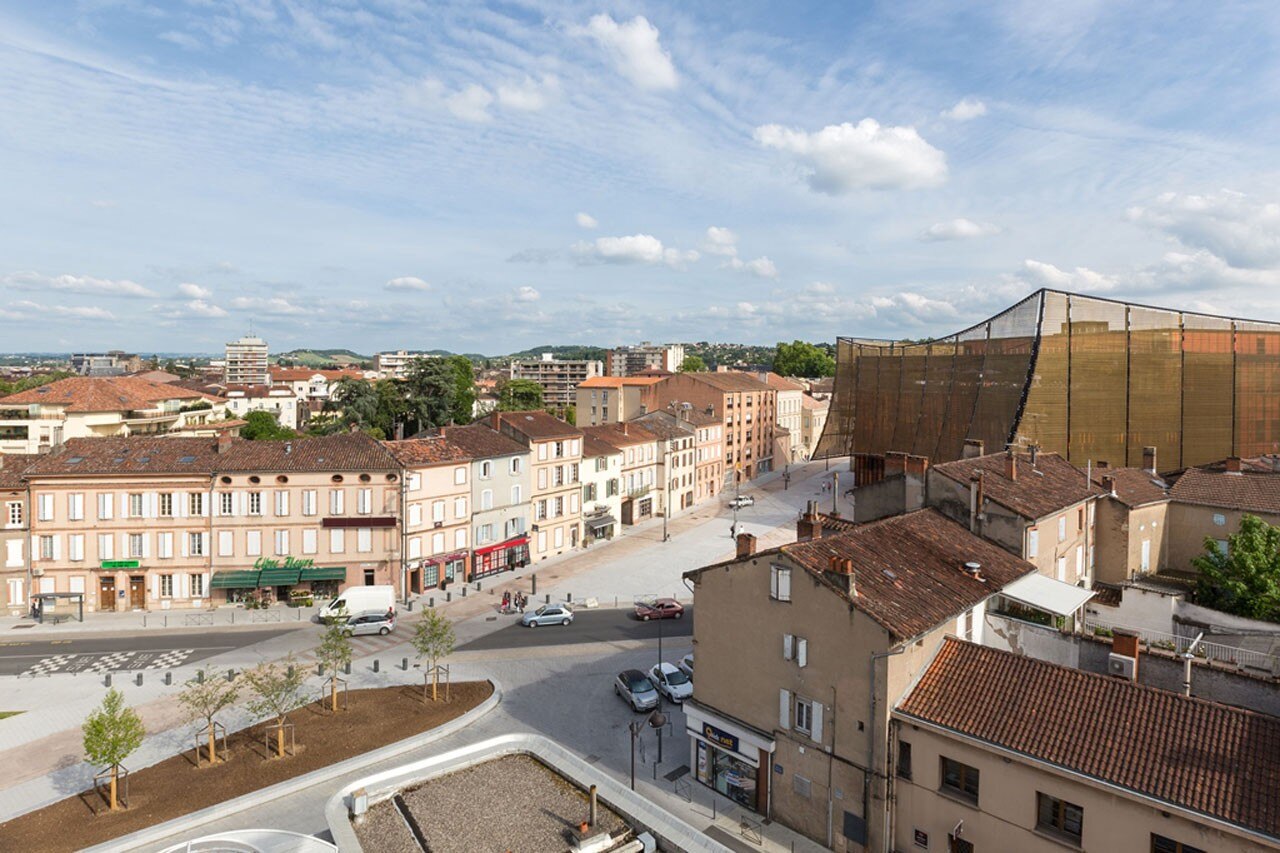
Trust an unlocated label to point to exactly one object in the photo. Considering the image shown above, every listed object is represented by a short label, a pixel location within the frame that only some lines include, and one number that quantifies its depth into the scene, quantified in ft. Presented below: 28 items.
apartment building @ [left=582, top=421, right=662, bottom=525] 222.89
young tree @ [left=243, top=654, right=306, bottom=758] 87.92
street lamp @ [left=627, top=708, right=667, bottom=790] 76.56
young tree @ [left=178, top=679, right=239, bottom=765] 86.89
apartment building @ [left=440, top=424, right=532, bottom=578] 171.42
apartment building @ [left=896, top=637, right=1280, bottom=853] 51.93
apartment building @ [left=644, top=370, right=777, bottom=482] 289.33
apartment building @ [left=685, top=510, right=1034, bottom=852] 67.67
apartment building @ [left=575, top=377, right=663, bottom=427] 313.73
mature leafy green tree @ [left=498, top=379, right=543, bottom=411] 385.91
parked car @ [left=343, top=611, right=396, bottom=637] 133.28
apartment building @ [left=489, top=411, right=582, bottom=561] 186.09
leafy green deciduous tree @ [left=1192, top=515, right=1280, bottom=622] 94.89
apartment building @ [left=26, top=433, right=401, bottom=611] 145.18
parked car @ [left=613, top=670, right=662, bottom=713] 100.99
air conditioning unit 68.03
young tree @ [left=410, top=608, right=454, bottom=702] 104.58
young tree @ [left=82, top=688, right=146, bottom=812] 76.18
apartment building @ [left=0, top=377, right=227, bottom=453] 208.44
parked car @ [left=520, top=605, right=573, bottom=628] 138.00
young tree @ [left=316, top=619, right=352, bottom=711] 101.24
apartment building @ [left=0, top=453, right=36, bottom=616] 142.82
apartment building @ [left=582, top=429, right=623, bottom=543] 205.46
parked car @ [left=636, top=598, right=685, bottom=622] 141.69
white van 138.21
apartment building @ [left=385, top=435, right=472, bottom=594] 156.97
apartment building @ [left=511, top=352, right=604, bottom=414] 581.94
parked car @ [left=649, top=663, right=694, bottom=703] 103.65
